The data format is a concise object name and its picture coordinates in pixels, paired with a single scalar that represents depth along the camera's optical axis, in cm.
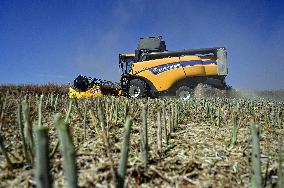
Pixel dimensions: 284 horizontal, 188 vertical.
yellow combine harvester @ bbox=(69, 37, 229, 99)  1349
